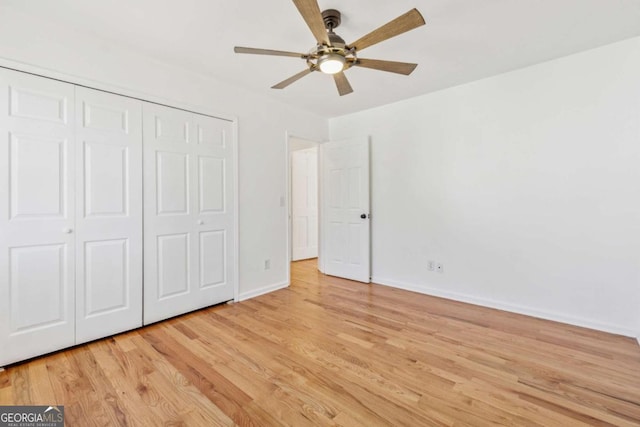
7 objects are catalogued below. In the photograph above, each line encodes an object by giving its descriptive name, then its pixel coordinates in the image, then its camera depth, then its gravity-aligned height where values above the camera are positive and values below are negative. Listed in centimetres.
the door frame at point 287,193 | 375 +25
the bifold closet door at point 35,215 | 193 -2
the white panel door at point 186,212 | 261 +0
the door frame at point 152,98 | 199 +101
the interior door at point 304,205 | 568 +14
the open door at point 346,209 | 396 +4
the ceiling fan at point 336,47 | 151 +105
